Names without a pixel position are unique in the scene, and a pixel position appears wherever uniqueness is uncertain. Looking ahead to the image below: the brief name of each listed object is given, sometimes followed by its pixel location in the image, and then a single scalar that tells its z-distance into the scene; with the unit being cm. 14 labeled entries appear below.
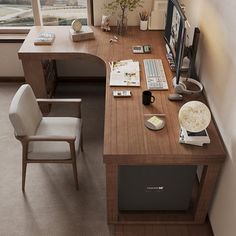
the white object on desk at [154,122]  196
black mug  215
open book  241
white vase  320
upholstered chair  207
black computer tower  198
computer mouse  222
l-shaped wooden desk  181
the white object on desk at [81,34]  299
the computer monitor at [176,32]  209
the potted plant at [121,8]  309
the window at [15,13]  345
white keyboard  236
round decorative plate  181
